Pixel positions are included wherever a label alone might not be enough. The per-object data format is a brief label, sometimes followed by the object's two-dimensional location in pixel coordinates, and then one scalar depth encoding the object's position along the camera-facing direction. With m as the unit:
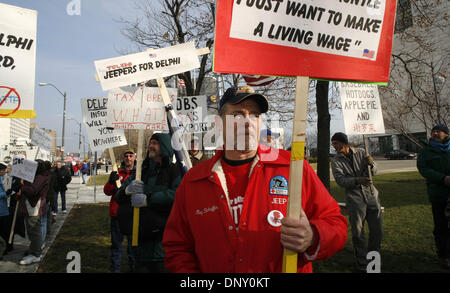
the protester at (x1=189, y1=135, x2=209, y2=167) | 5.79
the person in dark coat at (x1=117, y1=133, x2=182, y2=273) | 3.38
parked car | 45.91
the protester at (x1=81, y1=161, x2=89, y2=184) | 26.66
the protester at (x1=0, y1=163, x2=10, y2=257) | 5.78
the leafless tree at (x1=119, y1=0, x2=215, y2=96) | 10.92
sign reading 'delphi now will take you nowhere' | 6.43
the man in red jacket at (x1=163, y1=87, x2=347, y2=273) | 1.59
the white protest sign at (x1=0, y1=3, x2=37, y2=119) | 2.92
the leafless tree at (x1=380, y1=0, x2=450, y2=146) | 8.62
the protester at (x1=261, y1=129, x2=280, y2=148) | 5.80
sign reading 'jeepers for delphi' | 4.20
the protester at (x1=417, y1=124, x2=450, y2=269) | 4.77
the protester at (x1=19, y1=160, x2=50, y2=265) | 5.61
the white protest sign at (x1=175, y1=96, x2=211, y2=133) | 6.40
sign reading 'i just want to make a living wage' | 1.52
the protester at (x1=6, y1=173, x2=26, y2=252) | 6.02
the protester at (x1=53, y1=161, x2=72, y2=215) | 10.20
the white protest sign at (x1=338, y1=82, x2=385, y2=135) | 5.22
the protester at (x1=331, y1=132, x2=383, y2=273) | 4.67
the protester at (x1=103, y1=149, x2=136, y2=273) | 4.66
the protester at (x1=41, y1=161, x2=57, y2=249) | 5.96
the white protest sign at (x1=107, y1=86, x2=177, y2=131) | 4.52
